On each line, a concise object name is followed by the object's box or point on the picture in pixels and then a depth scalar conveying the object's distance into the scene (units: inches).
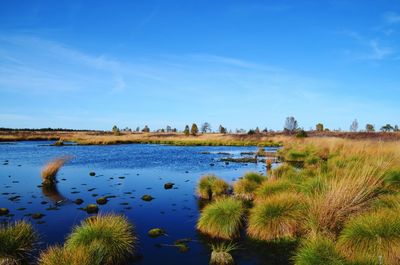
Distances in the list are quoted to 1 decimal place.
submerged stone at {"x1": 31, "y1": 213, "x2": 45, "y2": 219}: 499.0
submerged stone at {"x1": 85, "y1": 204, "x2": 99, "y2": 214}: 534.7
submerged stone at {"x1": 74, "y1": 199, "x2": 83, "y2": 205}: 593.8
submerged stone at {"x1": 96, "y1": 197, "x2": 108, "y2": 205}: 596.9
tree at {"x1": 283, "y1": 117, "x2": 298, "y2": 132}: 4938.5
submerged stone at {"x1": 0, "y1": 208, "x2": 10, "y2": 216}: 512.9
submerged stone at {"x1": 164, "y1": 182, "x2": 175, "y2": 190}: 757.3
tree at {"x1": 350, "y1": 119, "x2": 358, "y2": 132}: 4731.8
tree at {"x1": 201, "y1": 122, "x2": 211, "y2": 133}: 6491.1
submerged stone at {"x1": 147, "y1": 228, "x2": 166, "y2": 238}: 429.7
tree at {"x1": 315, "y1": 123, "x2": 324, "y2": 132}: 4254.4
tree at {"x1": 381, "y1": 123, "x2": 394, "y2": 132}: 3858.3
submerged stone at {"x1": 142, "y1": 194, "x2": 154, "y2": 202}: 631.8
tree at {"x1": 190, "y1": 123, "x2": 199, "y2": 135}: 4600.9
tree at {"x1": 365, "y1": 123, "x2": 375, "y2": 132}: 4209.6
